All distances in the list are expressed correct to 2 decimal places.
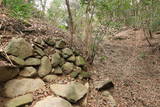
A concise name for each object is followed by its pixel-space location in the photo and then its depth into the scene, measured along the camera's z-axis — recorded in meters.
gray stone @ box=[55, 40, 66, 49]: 4.76
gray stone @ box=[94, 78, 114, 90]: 4.56
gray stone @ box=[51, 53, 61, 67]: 4.32
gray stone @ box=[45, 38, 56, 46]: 4.67
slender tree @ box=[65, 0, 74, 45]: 4.97
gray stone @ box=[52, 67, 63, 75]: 4.28
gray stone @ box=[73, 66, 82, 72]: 4.63
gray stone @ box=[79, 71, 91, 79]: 4.63
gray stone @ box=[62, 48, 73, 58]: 4.71
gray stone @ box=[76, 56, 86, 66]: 4.85
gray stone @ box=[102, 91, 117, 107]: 4.24
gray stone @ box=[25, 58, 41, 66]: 3.95
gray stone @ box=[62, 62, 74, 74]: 4.48
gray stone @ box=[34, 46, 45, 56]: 4.22
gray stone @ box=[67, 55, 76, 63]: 4.75
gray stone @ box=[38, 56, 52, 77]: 4.04
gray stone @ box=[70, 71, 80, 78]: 4.46
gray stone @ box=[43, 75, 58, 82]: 4.03
